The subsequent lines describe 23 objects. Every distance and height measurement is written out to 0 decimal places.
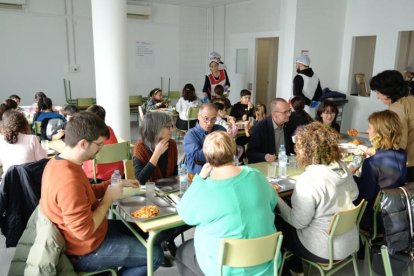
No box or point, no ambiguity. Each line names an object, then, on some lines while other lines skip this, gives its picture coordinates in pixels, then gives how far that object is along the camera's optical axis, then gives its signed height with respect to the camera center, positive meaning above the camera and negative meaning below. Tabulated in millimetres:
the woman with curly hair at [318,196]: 2066 -733
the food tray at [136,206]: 2166 -886
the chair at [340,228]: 2018 -918
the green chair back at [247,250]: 1696 -874
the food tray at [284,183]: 2605 -860
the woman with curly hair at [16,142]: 2943 -665
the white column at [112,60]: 5043 +44
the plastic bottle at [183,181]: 2549 -817
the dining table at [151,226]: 2043 -919
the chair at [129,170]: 2864 -833
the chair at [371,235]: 2475 -1179
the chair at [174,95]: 9703 -811
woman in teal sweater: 1762 -695
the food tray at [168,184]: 2568 -874
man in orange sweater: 1787 -741
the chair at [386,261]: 1458 -767
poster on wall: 9199 +251
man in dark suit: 3527 -662
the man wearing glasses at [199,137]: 3086 -623
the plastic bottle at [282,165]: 2929 -798
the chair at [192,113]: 6670 -884
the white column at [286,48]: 7191 +374
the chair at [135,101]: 8922 -915
